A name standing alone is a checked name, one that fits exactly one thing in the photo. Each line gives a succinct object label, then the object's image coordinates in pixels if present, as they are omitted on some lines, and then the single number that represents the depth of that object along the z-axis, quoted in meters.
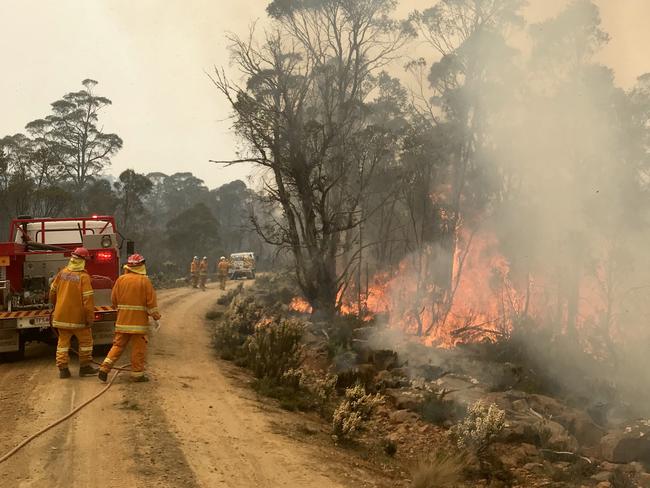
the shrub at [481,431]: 6.48
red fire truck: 8.87
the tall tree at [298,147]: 16.02
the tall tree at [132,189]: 37.88
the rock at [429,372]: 10.25
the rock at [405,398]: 8.23
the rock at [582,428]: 7.79
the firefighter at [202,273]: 26.42
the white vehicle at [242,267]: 38.88
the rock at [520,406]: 8.52
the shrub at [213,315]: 16.85
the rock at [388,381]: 9.33
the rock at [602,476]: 6.11
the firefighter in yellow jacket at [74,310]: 7.51
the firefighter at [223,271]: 26.38
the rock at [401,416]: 7.82
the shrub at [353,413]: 6.42
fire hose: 4.92
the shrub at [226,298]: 20.64
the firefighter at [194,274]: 27.22
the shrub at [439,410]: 7.75
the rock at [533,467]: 6.35
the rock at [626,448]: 6.86
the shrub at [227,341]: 10.88
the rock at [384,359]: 10.93
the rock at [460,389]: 8.77
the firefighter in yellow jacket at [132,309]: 7.29
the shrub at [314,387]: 8.15
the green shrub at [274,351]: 9.16
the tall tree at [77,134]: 41.06
